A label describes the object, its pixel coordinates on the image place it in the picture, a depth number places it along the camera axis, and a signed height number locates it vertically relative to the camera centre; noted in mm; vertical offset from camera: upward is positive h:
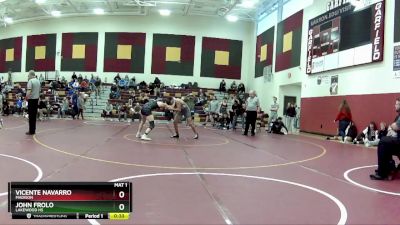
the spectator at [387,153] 6266 -694
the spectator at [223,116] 20169 -762
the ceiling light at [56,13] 29941 +6053
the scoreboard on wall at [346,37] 14180 +2821
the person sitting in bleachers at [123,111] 24386 -897
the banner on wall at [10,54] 33906 +3158
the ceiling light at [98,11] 29469 +6222
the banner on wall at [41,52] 32250 +3283
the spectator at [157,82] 29634 +1191
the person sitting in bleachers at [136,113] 24625 -975
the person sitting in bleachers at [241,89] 30108 +974
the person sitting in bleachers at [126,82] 29394 +1075
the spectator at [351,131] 15029 -906
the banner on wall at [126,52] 30734 +3378
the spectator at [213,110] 22672 -536
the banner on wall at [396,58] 12984 +1671
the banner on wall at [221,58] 30828 +3299
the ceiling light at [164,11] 28898 +6275
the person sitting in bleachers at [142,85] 29484 +917
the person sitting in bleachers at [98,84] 28844 +773
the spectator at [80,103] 23625 -506
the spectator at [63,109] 24703 -954
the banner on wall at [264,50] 26281 +3583
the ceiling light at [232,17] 28831 +6067
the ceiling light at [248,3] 25969 +6499
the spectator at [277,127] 17922 -1037
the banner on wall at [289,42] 21531 +3525
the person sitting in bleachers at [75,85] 28392 +653
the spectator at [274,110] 20361 -335
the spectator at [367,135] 13612 -923
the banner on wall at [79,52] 31141 +3302
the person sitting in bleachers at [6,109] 24953 -1117
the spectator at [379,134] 12700 -819
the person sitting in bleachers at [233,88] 30134 +1024
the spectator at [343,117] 15617 -422
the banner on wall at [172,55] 30625 +3335
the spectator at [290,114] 20266 -496
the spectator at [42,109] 19953 -817
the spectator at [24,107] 24178 -932
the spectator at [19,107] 25891 -989
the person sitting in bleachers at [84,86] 28584 +620
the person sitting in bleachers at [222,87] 30172 +1060
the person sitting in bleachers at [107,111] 25469 -968
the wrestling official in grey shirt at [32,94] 10873 -45
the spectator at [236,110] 18219 -376
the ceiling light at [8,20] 32275 +5778
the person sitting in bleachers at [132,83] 29516 +1034
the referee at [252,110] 15141 -281
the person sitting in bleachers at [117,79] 29888 +1281
